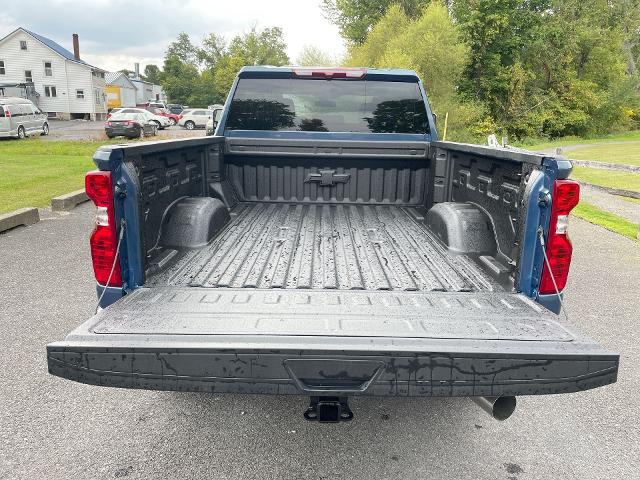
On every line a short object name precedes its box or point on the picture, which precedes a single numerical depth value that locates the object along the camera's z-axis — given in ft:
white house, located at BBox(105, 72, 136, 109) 220.64
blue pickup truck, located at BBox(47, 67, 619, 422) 6.86
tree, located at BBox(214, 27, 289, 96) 243.19
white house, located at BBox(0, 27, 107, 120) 158.71
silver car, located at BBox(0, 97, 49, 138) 77.21
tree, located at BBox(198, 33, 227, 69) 307.58
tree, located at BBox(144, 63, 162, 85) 337.11
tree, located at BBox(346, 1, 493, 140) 95.04
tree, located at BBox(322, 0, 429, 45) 139.33
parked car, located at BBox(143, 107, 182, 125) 151.02
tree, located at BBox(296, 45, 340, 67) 176.14
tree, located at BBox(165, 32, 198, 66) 347.15
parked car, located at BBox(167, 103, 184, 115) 190.35
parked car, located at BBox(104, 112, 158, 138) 88.38
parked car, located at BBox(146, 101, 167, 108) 169.35
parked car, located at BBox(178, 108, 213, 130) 127.44
